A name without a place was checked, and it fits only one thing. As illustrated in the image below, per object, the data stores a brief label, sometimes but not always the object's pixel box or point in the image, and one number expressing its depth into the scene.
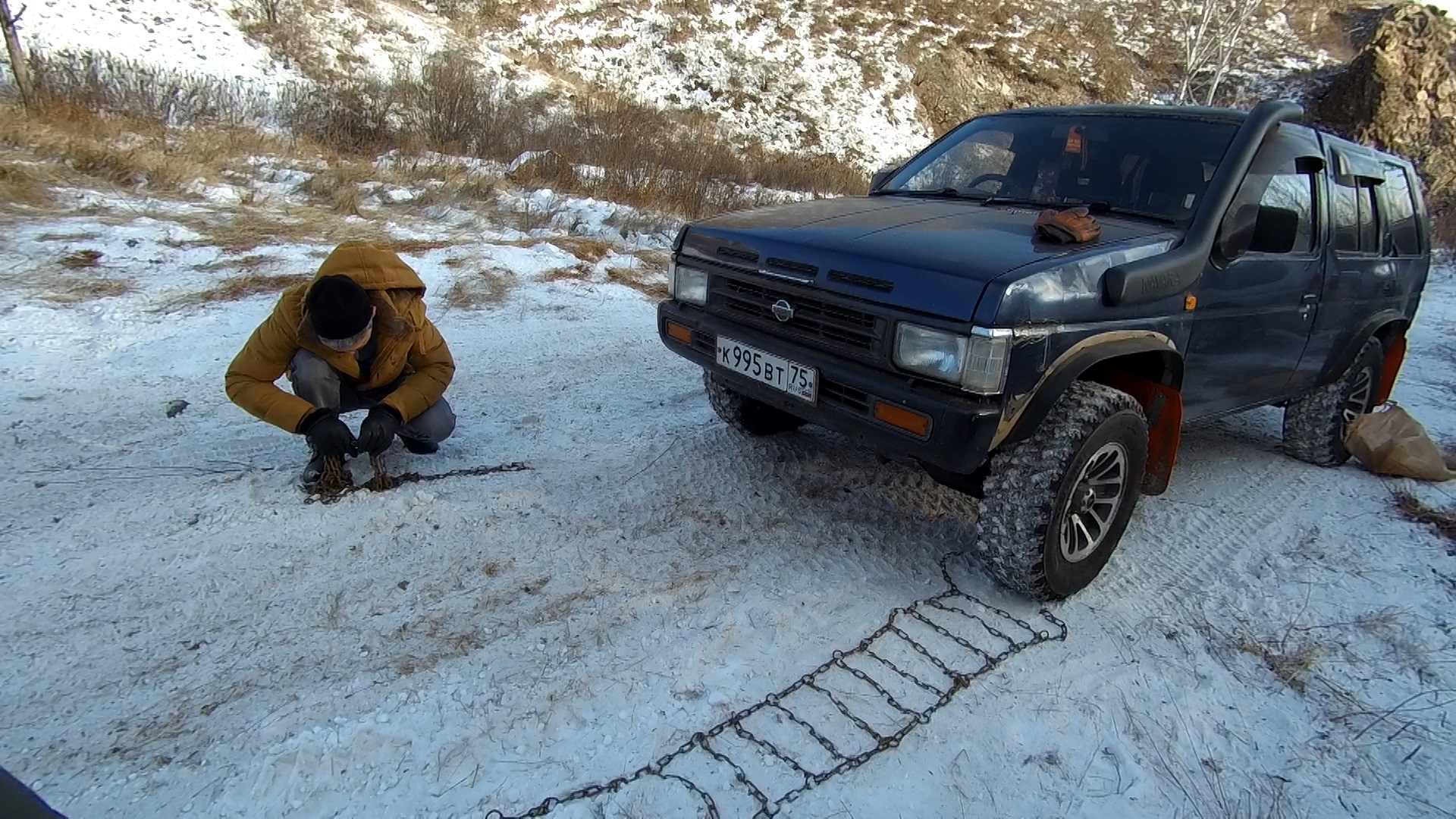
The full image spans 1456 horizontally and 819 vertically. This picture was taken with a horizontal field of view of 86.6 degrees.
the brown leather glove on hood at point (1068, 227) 2.72
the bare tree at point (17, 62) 8.56
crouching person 3.02
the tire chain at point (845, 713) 2.02
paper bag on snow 4.25
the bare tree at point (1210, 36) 20.72
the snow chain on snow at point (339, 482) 3.21
